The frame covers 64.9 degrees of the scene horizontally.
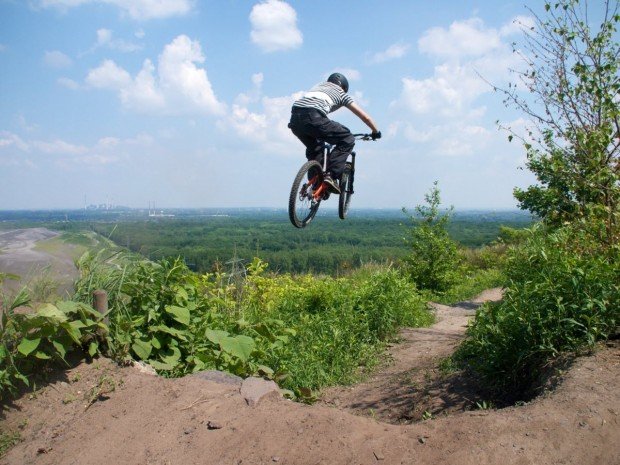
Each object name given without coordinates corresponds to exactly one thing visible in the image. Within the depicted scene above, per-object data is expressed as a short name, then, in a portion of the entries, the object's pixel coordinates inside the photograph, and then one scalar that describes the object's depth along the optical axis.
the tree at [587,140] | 4.40
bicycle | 5.29
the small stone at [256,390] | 3.27
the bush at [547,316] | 3.45
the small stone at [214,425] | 2.97
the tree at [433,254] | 11.90
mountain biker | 5.18
